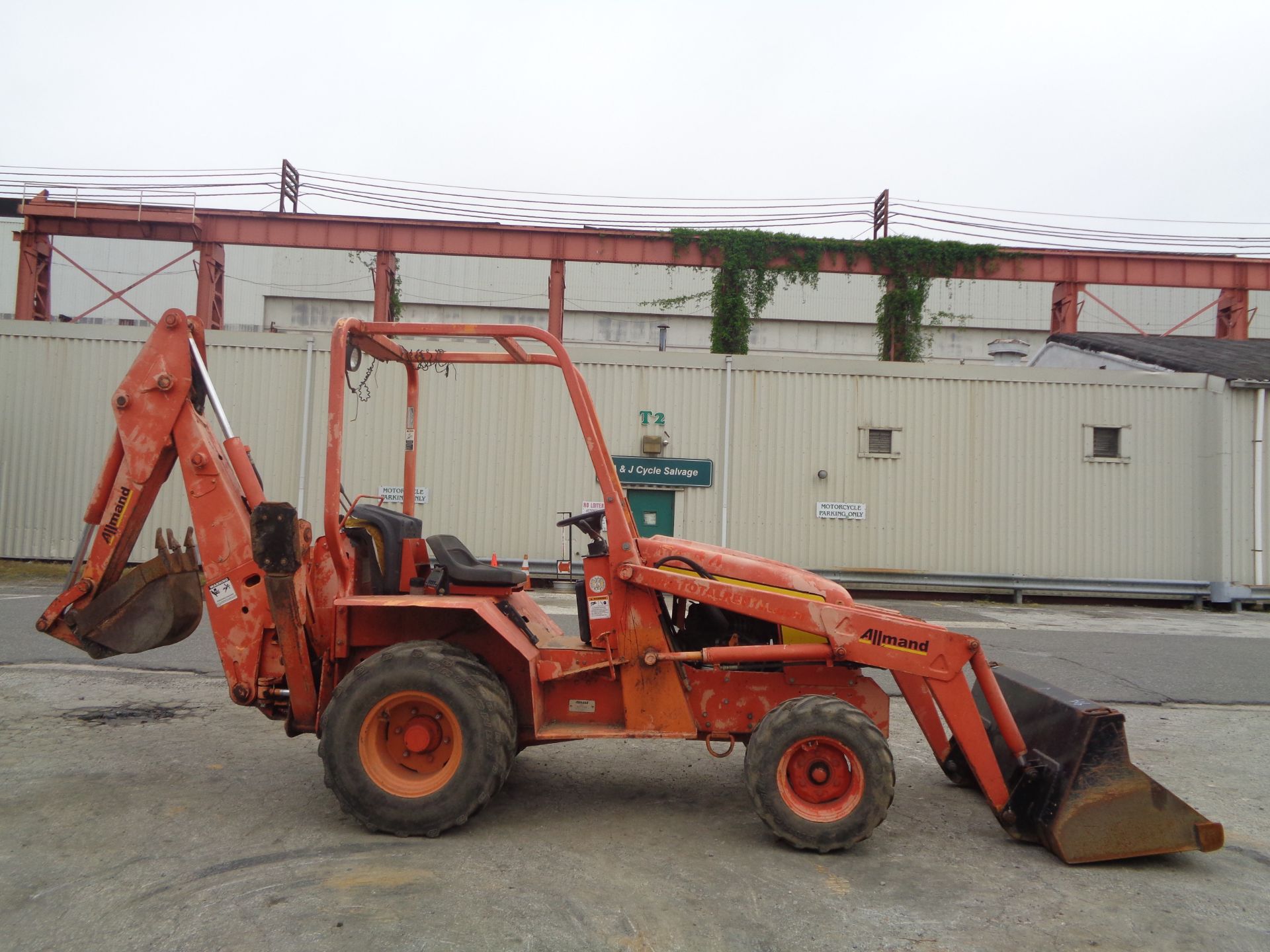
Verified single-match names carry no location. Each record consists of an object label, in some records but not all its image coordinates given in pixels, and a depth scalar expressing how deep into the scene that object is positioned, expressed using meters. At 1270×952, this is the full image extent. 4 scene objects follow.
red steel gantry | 19.84
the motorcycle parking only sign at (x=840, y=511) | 16.98
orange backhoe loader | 4.25
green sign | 16.94
